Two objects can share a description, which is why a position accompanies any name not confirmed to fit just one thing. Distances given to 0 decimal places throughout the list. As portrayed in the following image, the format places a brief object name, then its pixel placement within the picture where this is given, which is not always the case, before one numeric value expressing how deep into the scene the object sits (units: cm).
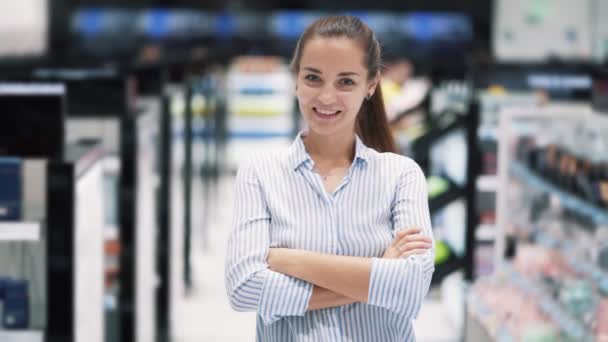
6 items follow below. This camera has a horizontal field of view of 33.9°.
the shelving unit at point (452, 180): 434
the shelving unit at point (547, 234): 397
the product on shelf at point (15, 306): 306
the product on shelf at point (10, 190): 294
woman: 194
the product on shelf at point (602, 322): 367
